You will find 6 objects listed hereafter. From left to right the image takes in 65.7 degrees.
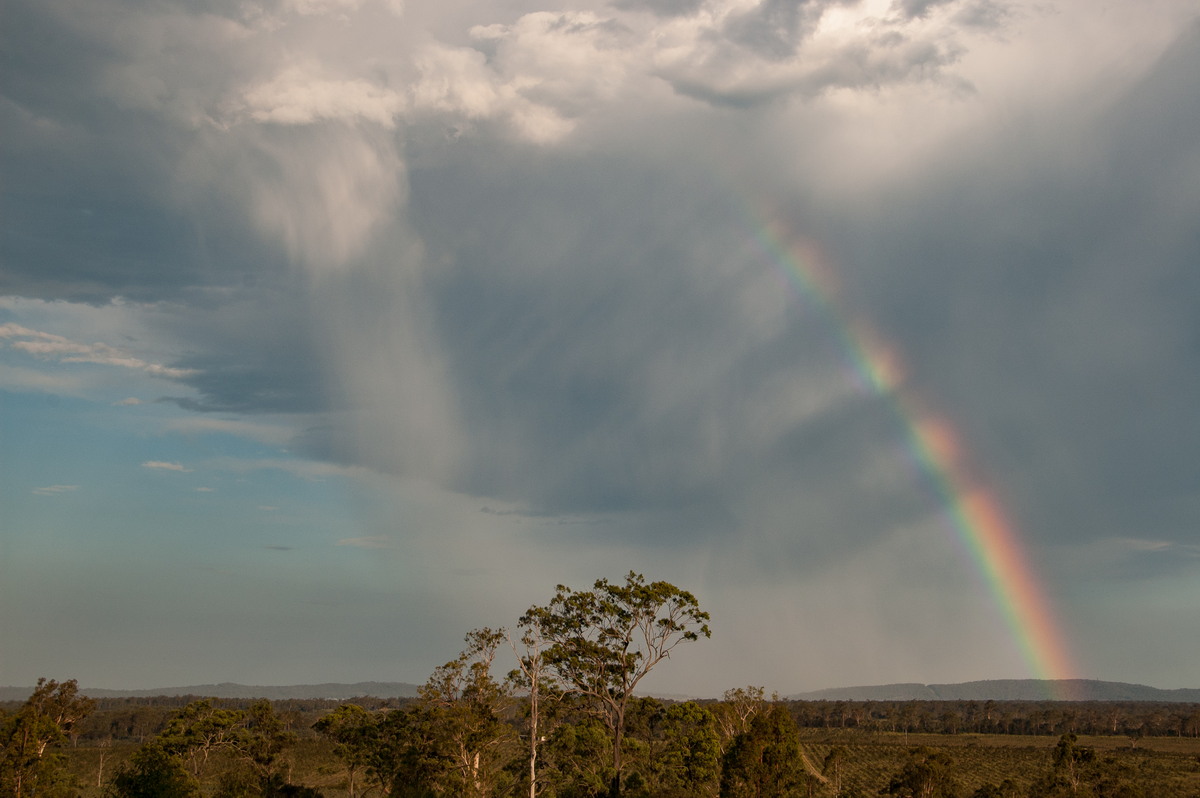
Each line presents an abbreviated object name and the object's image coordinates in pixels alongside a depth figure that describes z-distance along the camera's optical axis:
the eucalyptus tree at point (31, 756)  57.75
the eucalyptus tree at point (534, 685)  58.06
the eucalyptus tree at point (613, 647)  68.88
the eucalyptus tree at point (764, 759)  53.31
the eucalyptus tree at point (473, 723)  53.78
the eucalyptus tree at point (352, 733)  86.00
